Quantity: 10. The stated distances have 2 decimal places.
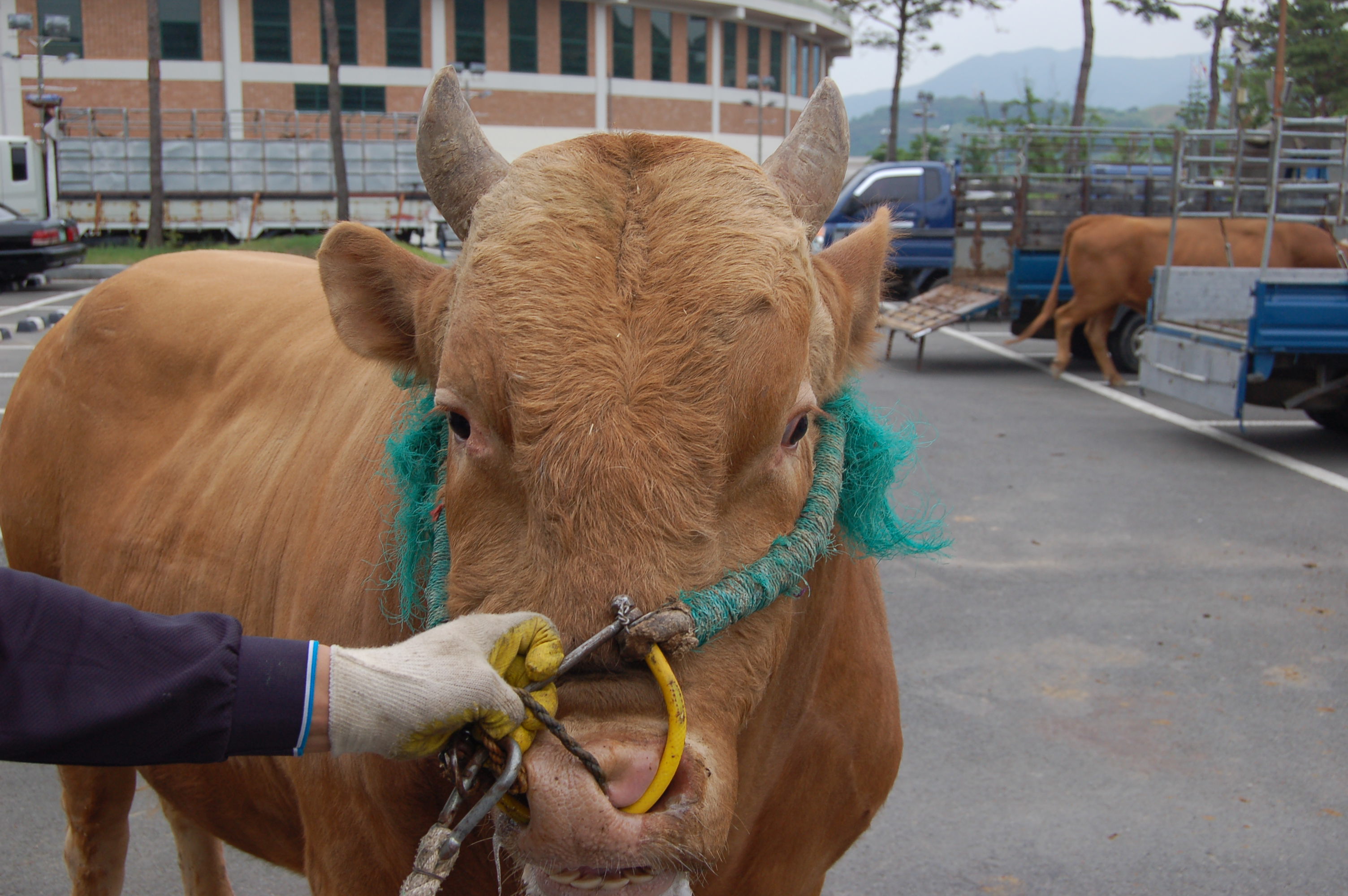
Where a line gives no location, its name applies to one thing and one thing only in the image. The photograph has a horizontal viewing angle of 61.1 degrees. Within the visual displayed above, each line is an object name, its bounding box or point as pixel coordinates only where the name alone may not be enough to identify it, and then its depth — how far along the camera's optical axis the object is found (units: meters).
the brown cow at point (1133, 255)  13.35
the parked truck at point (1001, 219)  14.99
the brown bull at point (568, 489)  1.74
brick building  42.78
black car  20.34
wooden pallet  14.44
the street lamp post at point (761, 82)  47.47
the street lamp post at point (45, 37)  27.08
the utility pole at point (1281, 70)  16.98
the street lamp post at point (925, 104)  40.84
